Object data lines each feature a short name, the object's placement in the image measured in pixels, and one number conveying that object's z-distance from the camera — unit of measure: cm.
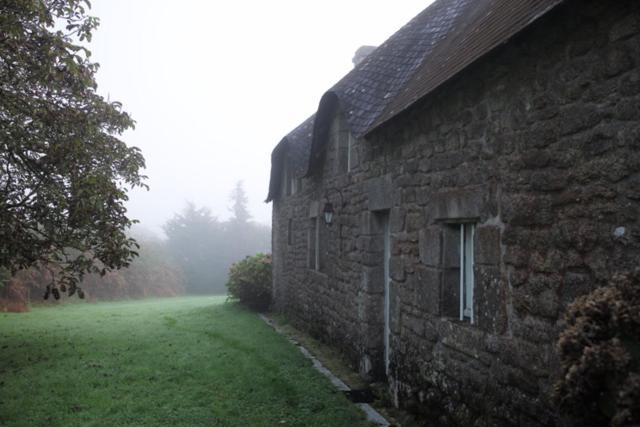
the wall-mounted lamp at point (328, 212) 932
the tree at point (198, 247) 3753
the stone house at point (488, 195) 316
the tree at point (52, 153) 656
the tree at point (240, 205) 5425
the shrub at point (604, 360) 219
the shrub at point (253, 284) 1600
